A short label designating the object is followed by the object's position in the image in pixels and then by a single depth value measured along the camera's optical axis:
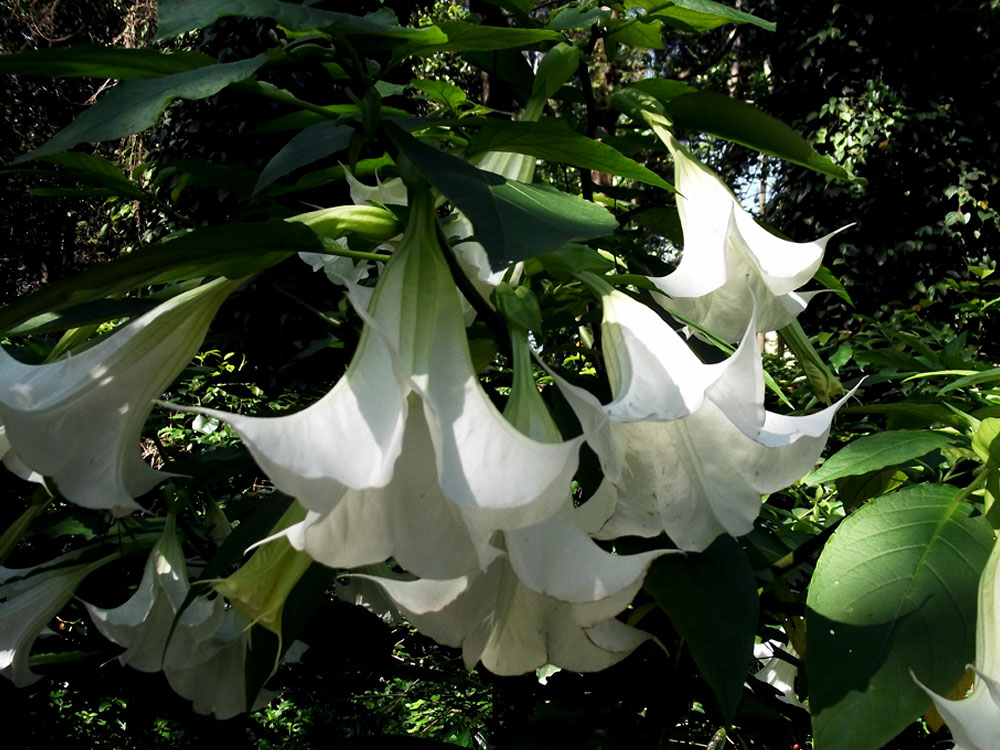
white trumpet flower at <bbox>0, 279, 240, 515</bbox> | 0.45
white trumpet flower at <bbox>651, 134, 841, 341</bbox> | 0.58
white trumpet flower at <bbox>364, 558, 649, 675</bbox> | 0.47
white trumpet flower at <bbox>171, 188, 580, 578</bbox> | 0.33
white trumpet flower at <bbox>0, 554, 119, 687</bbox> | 0.81
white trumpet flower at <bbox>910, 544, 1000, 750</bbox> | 0.42
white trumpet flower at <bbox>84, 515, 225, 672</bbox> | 0.70
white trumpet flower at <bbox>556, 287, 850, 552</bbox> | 0.48
